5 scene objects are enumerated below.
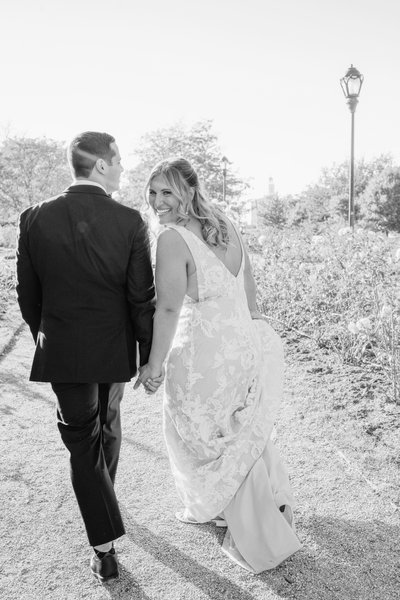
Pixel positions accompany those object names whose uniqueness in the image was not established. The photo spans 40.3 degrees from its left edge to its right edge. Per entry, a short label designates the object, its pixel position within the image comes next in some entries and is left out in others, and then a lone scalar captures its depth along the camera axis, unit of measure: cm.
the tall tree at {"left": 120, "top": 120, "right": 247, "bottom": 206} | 4144
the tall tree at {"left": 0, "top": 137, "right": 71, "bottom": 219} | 3744
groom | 240
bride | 261
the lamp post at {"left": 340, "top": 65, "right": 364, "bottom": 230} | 1062
